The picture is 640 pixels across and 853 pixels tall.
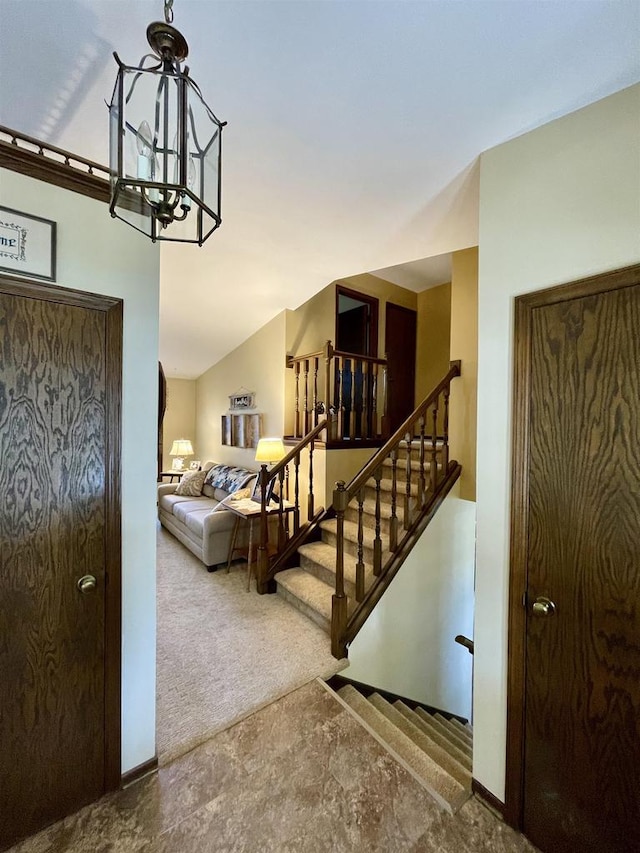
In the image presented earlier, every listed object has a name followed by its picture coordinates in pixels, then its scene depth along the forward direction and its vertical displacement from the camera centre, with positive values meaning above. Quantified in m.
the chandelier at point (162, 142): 0.79 +0.69
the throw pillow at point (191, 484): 5.16 -0.86
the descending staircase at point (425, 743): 1.55 -1.67
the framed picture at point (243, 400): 4.89 +0.41
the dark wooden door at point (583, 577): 1.15 -0.52
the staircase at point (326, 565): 2.67 -1.15
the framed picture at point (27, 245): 1.17 +0.63
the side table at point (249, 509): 3.30 -0.80
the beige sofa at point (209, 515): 3.66 -1.03
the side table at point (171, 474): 5.98 -0.82
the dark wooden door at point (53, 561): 1.22 -0.51
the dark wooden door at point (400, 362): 4.73 +0.95
